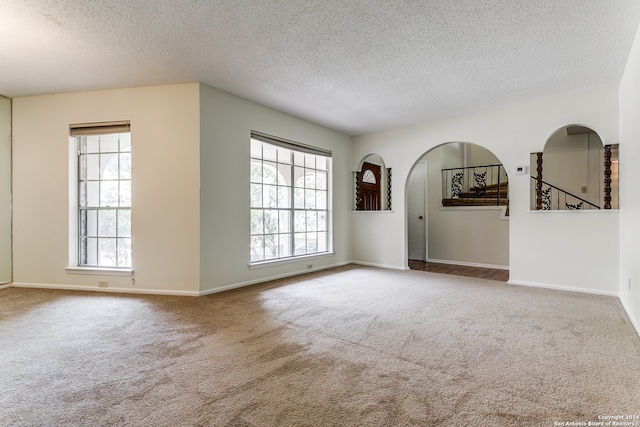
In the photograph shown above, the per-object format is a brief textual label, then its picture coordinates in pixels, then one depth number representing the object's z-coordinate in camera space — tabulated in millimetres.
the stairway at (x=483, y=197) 6801
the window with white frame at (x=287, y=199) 4852
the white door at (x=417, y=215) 7477
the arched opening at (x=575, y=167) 6164
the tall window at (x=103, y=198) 4352
